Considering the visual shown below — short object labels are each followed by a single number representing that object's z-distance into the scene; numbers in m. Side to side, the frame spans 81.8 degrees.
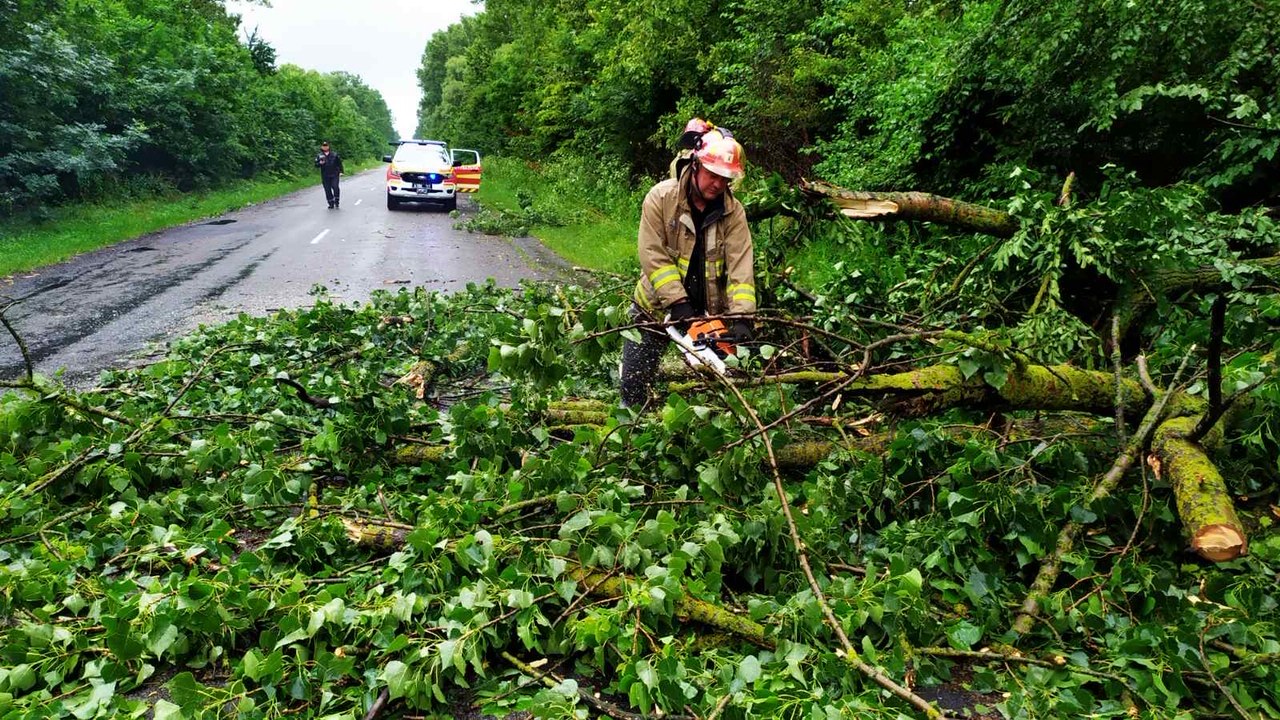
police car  18.78
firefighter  3.76
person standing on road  19.14
